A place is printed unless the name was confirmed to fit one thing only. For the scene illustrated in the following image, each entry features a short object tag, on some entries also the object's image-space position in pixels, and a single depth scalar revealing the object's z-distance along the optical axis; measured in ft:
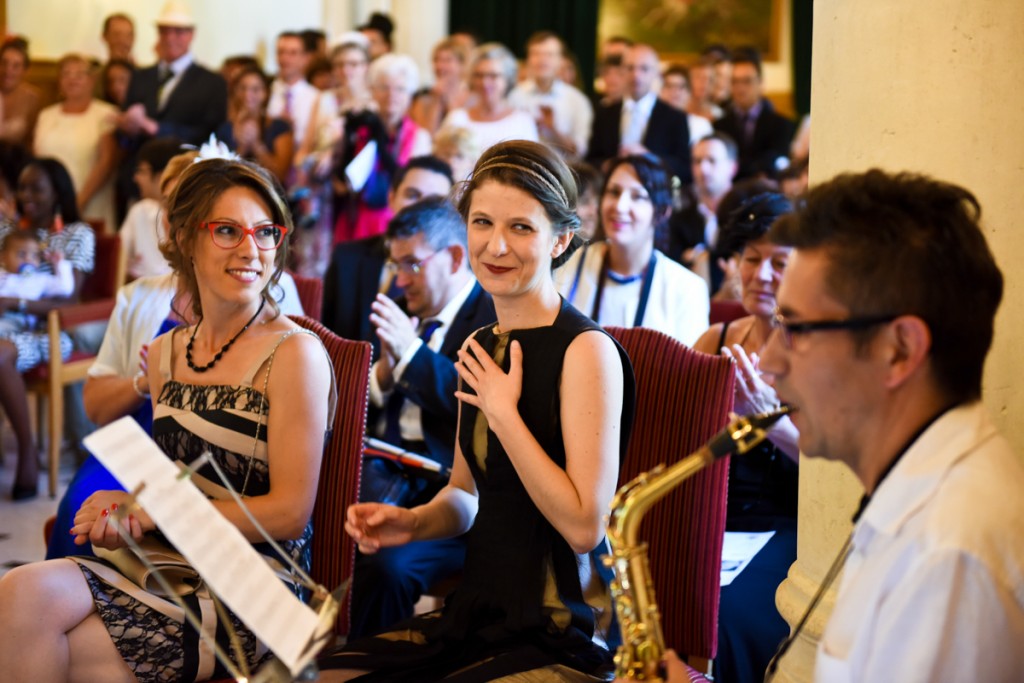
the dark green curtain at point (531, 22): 39.78
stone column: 5.98
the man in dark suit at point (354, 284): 12.98
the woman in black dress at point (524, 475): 6.22
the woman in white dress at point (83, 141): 25.25
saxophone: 4.77
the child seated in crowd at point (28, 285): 16.81
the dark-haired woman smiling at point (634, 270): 12.33
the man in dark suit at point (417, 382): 9.62
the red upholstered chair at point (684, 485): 7.65
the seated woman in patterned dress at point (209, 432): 6.77
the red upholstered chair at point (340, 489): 8.02
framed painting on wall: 39.68
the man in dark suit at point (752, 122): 25.02
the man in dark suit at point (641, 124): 23.20
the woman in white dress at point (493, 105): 21.45
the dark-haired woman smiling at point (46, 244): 16.14
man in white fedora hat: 25.00
